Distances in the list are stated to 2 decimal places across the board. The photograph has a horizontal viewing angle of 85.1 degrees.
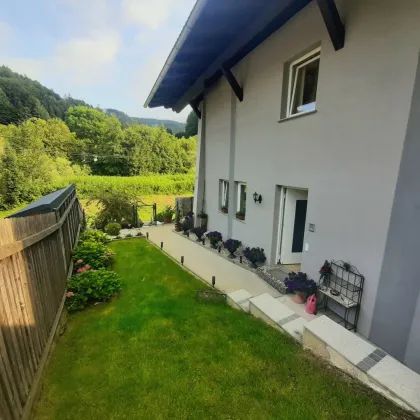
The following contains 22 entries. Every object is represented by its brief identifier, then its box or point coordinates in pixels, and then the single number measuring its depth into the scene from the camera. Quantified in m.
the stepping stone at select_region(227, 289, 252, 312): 4.39
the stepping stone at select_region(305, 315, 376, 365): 2.66
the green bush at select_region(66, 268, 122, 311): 4.34
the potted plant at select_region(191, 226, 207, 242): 9.27
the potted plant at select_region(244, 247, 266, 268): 6.38
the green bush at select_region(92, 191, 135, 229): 10.41
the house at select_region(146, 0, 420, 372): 3.23
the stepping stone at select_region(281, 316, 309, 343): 3.35
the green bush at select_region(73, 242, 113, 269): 5.71
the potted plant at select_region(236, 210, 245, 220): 7.77
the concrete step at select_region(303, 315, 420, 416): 2.22
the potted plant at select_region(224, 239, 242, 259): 7.39
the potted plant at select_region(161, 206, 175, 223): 12.52
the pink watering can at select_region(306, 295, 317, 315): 4.35
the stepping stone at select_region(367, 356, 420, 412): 2.15
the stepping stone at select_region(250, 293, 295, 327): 3.76
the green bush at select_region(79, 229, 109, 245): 7.08
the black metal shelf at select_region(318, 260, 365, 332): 3.87
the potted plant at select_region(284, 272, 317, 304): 4.55
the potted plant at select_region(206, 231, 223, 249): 8.46
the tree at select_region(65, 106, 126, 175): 35.91
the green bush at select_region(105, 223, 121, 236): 9.55
